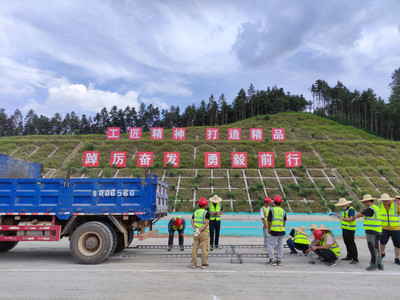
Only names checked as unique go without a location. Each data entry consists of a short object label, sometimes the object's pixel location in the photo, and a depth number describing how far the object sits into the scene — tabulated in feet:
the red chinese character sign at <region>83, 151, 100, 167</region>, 81.25
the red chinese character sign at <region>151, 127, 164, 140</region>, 95.76
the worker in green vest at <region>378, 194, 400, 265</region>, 23.08
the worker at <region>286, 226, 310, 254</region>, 26.08
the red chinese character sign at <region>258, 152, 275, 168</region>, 80.59
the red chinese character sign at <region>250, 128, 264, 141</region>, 98.63
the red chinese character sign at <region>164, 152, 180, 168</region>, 81.69
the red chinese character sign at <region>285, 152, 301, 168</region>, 80.84
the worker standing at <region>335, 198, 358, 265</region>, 23.45
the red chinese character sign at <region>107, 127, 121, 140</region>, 94.22
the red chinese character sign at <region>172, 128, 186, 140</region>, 98.53
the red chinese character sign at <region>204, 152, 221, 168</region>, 80.07
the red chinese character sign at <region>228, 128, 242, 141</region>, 98.22
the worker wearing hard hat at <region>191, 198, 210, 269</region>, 20.75
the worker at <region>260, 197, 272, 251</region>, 28.86
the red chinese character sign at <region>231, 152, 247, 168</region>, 80.34
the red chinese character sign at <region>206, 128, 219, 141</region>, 96.90
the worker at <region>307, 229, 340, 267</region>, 22.59
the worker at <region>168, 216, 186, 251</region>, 29.40
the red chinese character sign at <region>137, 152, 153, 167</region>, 80.48
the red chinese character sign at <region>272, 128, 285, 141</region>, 98.43
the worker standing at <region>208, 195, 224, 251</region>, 29.55
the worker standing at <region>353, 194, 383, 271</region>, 20.99
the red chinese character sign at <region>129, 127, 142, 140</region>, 96.17
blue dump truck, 22.75
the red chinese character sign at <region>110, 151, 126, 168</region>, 83.41
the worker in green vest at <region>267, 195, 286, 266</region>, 22.12
